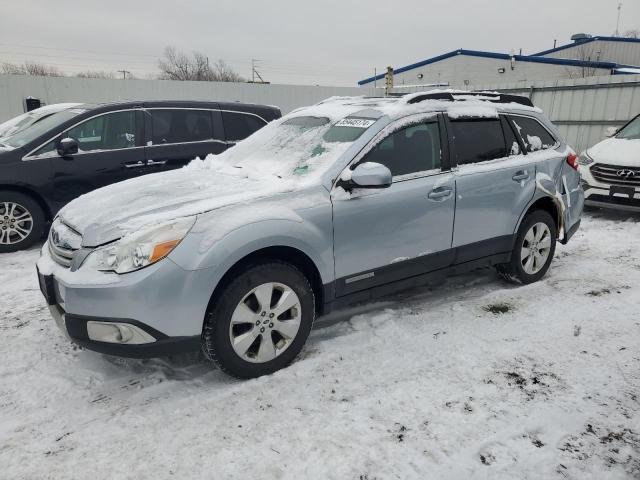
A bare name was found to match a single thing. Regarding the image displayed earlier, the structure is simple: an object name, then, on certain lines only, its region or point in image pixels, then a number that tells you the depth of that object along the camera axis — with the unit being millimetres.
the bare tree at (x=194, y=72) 58344
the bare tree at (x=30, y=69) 45219
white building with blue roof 28734
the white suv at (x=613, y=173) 6977
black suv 5641
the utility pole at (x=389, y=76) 21625
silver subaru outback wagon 2660
